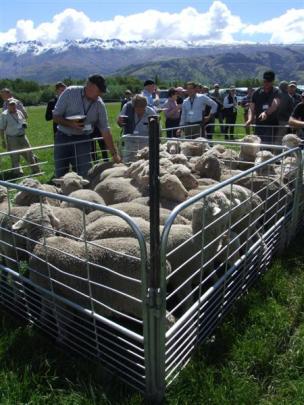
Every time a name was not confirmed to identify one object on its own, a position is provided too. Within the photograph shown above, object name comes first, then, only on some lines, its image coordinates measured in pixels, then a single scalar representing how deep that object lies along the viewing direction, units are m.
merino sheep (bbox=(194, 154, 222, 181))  5.82
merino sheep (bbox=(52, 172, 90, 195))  5.65
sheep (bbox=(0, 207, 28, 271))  4.04
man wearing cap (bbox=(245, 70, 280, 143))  8.46
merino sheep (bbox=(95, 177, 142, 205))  5.29
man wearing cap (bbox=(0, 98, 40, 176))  10.10
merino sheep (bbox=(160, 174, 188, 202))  4.75
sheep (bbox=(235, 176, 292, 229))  5.12
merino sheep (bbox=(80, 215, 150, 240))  3.72
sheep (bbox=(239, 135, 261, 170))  6.49
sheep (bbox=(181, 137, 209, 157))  7.12
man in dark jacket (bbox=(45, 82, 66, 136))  10.34
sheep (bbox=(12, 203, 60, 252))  3.63
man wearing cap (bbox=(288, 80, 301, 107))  13.08
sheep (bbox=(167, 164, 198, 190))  5.09
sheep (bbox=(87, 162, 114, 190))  6.61
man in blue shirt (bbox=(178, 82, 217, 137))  9.34
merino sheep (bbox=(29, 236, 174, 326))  3.15
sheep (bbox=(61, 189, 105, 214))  5.11
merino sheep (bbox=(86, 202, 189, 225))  4.24
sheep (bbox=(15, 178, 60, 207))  4.68
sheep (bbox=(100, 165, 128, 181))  6.06
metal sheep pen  2.55
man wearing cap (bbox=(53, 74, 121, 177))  6.21
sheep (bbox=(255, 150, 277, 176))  5.66
